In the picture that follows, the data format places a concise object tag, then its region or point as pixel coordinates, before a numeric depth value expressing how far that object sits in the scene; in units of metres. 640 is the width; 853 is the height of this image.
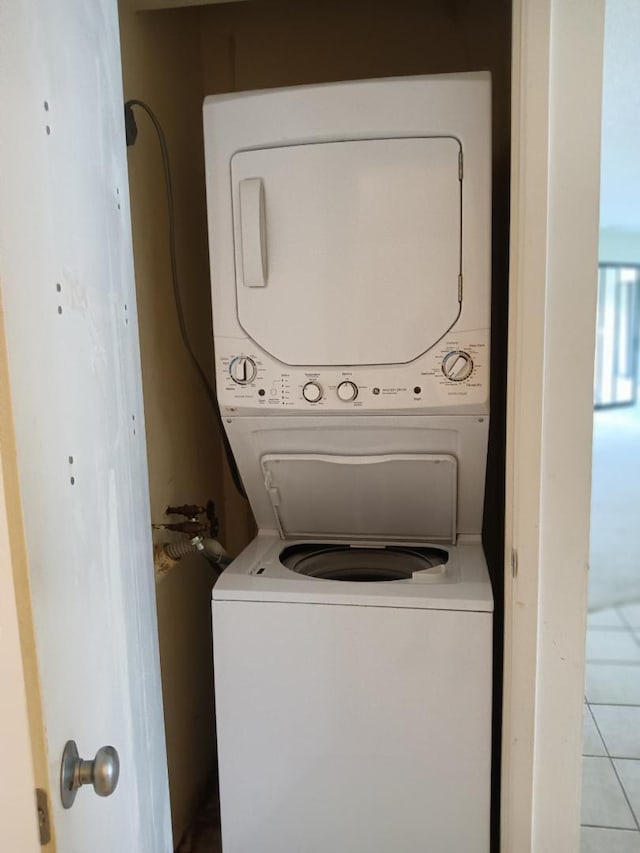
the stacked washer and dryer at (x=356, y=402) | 1.47
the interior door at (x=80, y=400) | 0.64
